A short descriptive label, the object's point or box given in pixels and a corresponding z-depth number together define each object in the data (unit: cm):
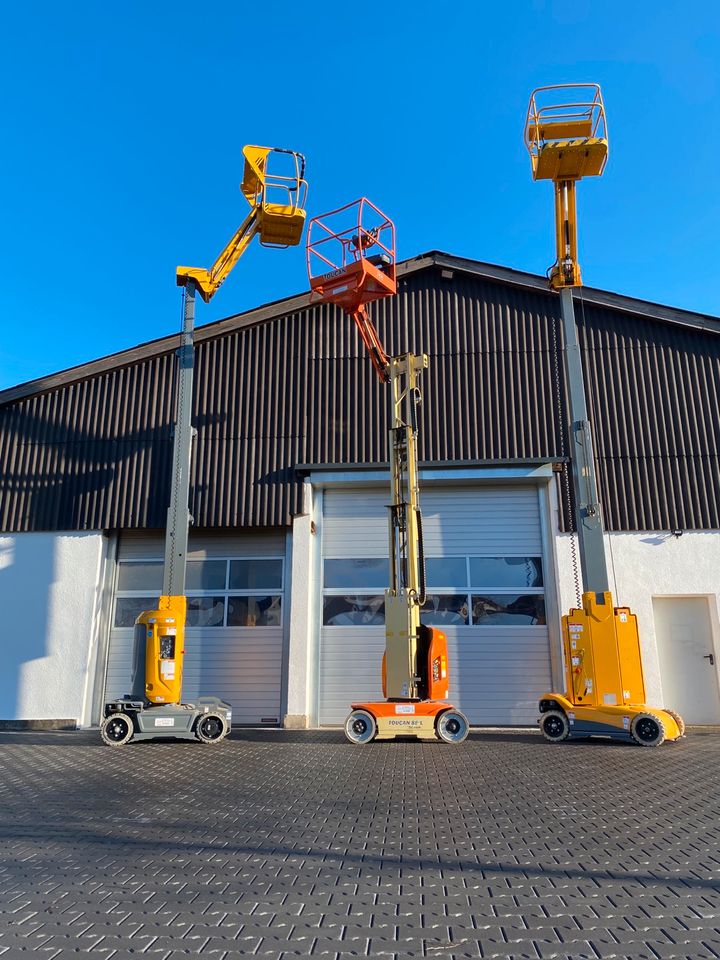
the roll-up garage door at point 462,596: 1223
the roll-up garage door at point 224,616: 1267
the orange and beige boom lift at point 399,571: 984
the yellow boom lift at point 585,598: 987
